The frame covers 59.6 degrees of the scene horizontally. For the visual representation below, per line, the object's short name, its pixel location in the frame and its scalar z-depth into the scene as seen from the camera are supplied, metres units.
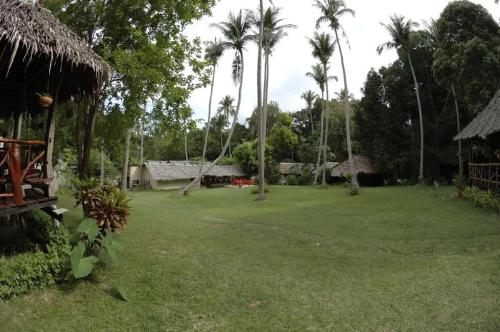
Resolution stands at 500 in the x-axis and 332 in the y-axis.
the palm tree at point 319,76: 35.66
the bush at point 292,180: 41.61
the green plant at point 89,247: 6.00
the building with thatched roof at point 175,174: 42.09
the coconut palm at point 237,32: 25.30
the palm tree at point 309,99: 53.41
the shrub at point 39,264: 5.44
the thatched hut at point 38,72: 5.86
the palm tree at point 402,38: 29.62
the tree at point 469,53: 19.36
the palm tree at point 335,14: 26.44
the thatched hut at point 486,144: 14.72
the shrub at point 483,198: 13.56
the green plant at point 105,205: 6.98
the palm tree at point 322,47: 31.14
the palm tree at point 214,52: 27.72
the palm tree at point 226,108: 57.50
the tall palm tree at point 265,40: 23.06
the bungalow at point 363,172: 36.66
